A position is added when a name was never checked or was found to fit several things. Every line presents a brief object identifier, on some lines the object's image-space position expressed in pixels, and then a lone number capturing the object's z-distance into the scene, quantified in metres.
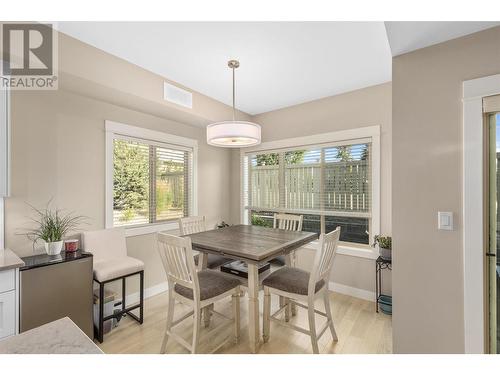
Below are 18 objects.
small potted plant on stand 2.53
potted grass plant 1.99
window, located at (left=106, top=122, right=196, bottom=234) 2.75
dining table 1.92
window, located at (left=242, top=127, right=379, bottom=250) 3.01
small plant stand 2.57
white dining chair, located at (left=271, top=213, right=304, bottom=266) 2.89
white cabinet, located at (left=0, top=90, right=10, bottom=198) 1.80
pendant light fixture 2.10
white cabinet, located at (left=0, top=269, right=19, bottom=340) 1.54
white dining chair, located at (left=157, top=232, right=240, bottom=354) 1.75
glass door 1.34
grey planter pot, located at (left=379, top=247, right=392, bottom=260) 2.52
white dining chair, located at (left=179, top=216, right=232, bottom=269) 2.74
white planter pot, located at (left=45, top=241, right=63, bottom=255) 1.97
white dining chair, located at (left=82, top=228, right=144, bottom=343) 2.11
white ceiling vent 2.69
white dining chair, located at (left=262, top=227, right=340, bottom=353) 1.83
